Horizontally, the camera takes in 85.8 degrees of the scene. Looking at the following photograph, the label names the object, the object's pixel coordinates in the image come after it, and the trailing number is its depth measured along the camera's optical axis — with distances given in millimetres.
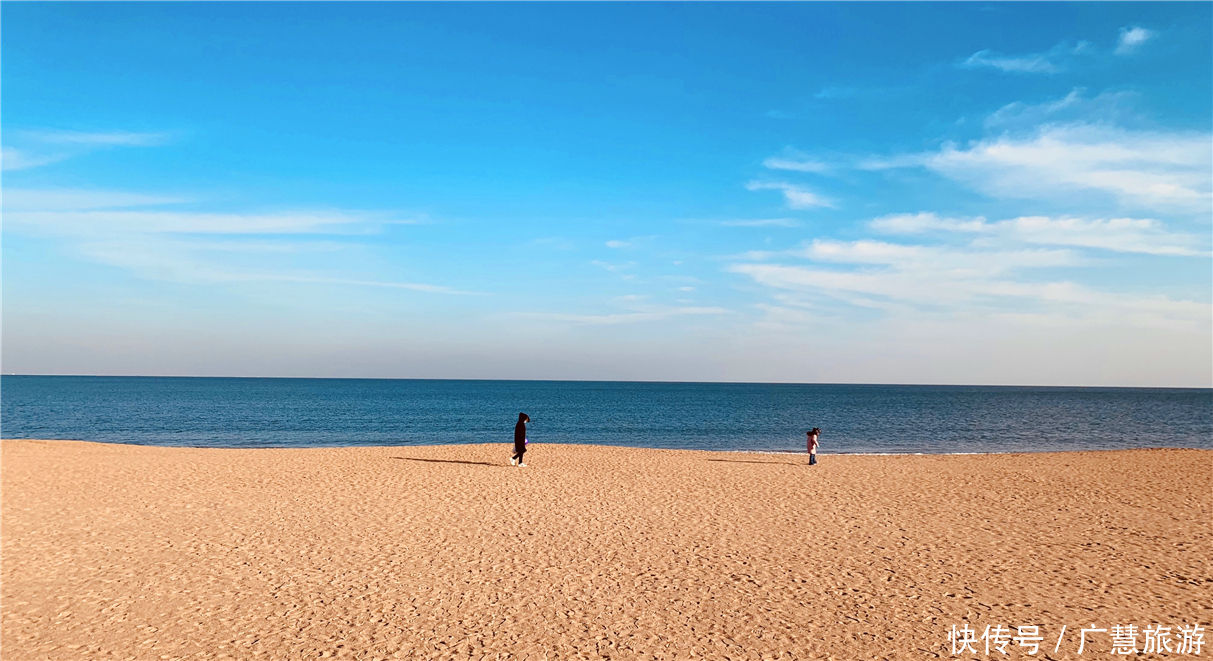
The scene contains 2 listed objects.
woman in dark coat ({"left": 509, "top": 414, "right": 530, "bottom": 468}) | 22656
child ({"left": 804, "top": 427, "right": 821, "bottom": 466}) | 24594
